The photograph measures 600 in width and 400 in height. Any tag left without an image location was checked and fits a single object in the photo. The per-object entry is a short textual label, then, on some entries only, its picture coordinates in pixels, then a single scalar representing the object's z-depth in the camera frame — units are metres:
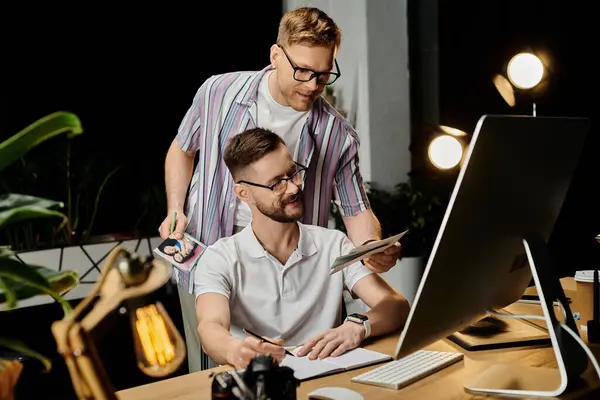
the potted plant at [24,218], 0.95
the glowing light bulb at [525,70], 3.21
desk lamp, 0.97
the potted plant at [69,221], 4.14
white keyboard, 1.44
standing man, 2.43
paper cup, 1.81
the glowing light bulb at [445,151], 2.61
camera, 1.06
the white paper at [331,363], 1.50
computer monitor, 1.19
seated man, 2.03
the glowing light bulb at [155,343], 1.01
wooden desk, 1.38
